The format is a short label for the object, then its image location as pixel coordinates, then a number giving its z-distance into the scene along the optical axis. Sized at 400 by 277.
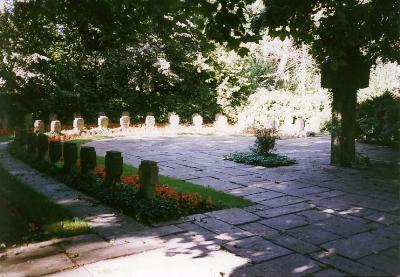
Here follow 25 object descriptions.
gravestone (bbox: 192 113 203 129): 19.25
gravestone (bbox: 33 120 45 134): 15.91
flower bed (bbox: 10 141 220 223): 5.77
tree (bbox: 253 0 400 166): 8.46
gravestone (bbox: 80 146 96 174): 7.89
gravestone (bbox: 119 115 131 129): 18.17
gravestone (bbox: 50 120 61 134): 16.13
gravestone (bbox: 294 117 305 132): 17.97
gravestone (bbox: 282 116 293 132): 18.27
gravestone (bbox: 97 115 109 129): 17.70
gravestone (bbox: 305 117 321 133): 18.81
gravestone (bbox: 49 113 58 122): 18.27
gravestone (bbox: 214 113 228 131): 19.19
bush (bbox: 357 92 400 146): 13.66
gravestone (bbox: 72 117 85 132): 16.70
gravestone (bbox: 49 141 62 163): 9.59
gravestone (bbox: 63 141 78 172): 8.52
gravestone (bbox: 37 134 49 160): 9.96
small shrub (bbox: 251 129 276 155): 10.63
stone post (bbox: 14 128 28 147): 11.58
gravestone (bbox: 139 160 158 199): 6.19
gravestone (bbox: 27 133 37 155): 10.58
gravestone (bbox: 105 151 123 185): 7.04
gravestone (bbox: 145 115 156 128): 18.81
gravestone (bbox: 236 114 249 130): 18.75
